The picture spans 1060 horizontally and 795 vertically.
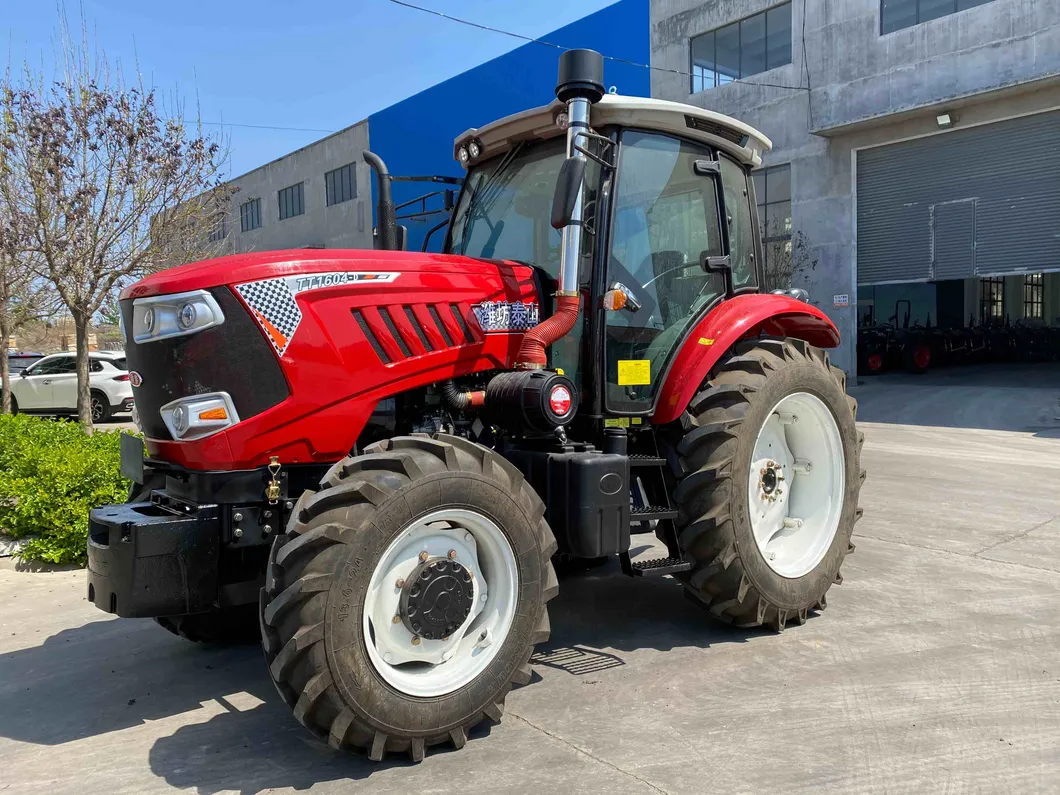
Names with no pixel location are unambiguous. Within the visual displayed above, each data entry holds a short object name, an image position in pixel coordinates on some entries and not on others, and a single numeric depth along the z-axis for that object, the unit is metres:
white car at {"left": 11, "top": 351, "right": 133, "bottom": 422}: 16.95
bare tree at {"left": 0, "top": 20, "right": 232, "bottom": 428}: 8.99
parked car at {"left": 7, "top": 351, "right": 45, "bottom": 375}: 22.45
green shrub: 5.85
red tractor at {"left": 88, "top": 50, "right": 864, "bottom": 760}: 2.98
